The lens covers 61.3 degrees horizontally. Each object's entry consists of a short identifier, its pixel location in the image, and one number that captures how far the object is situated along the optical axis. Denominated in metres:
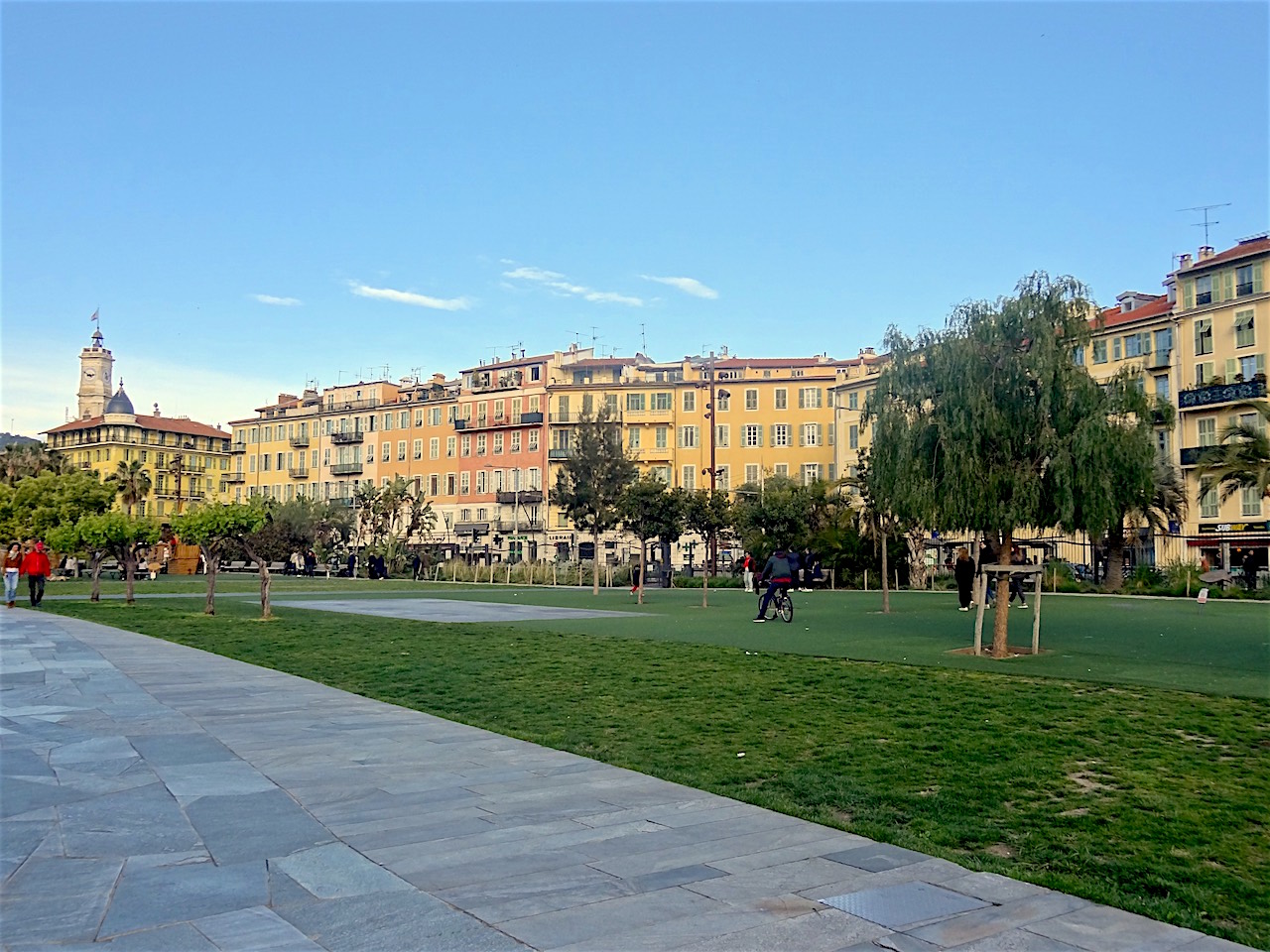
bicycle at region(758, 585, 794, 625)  24.38
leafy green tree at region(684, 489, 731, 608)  45.47
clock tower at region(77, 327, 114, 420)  133.38
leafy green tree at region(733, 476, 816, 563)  48.53
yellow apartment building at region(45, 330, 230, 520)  117.94
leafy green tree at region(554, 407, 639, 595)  43.09
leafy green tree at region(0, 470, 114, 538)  36.53
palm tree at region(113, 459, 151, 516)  77.56
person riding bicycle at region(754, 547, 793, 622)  24.26
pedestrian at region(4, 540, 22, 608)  29.33
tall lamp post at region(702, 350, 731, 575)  60.76
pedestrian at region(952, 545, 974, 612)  28.51
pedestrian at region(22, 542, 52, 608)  29.23
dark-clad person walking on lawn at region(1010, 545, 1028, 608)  22.13
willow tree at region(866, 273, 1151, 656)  15.84
